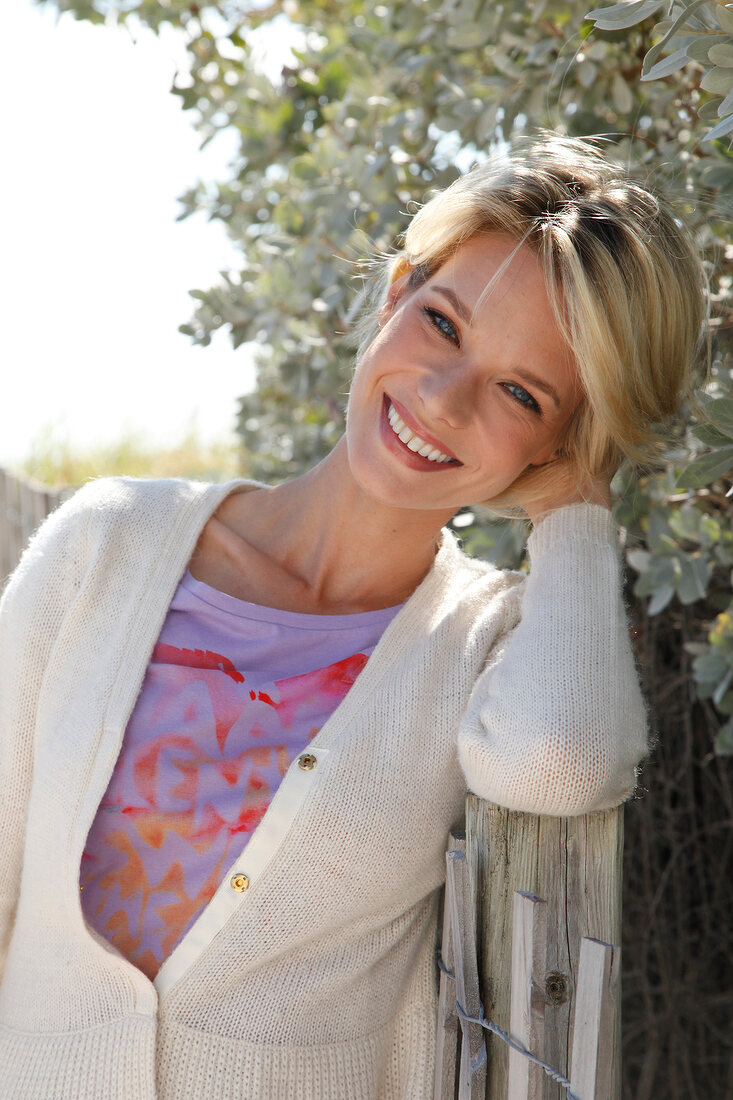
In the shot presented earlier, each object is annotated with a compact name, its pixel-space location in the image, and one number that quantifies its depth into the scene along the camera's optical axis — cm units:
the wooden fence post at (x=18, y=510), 262
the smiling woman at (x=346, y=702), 138
